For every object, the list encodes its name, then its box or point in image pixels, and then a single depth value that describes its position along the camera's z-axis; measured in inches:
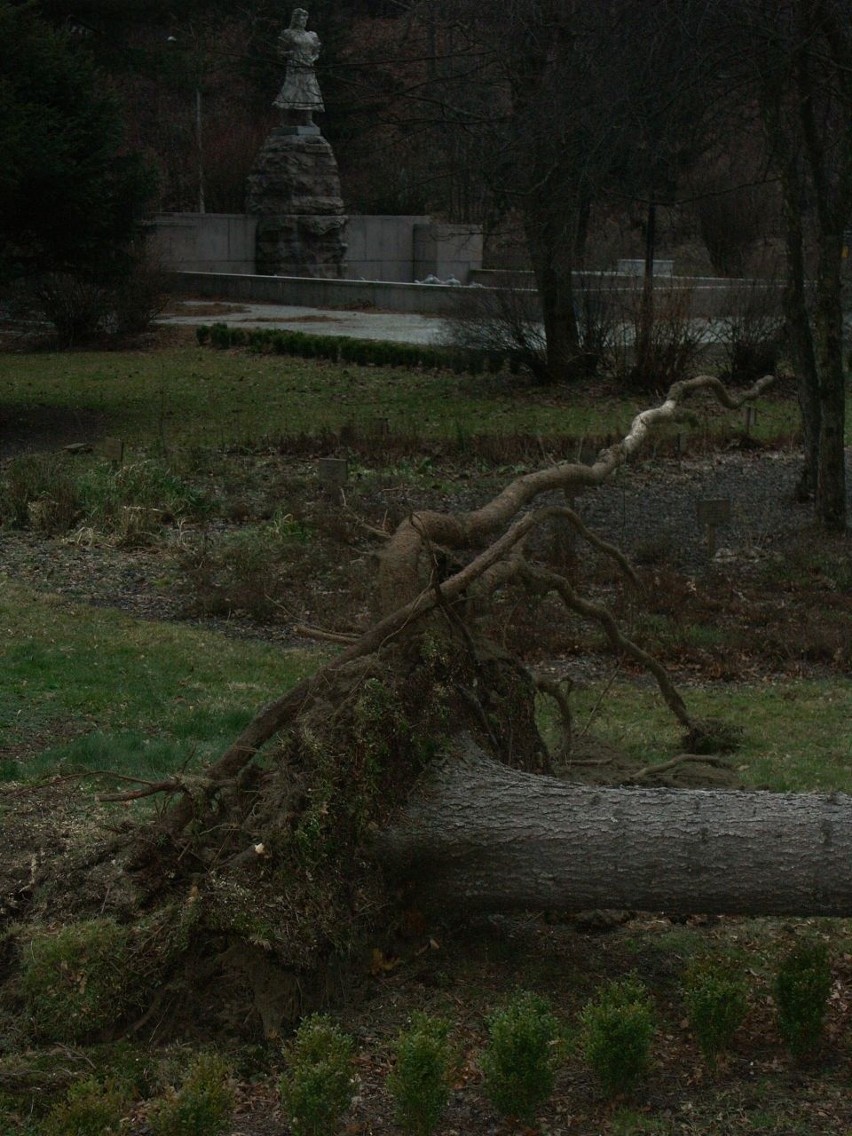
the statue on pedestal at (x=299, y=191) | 1460.4
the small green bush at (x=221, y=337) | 1018.1
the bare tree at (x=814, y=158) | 402.9
